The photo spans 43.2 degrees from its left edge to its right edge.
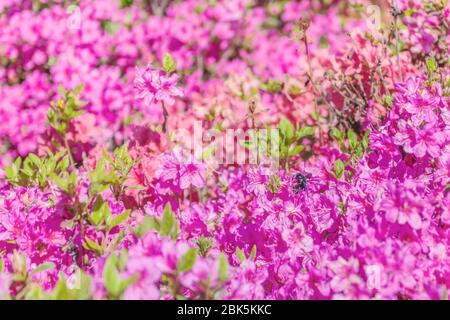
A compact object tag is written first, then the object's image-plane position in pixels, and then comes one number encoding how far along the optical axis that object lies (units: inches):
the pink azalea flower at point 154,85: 85.0
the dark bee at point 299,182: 80.2
